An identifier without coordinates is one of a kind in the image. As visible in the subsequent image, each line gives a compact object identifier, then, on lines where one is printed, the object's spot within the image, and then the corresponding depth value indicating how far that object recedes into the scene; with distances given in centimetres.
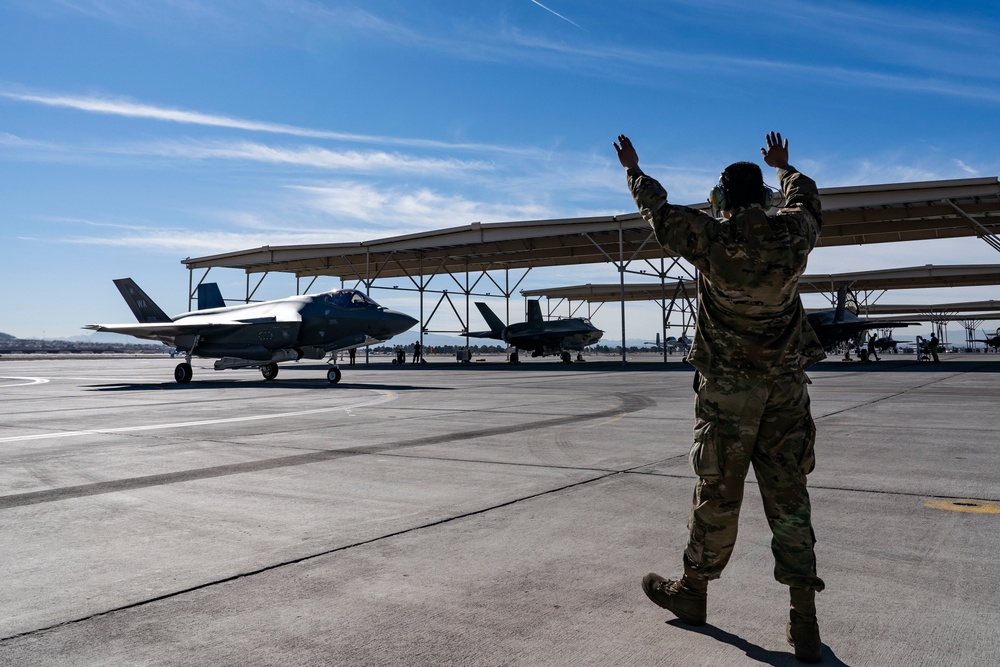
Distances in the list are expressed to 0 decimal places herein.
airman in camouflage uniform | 312
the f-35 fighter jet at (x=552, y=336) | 4909
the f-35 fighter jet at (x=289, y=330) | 2503
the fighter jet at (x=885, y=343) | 8206
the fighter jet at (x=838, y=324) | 3997
